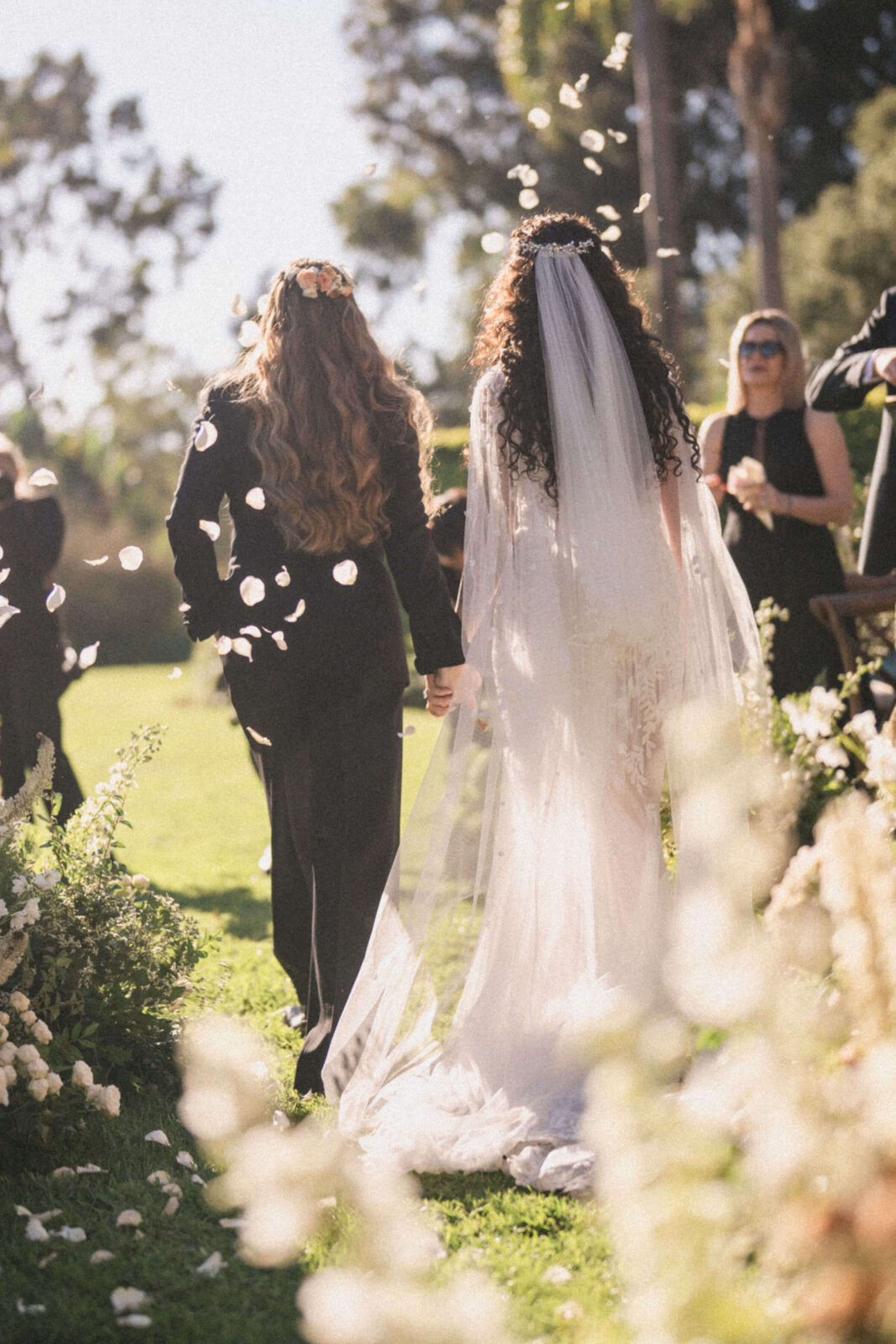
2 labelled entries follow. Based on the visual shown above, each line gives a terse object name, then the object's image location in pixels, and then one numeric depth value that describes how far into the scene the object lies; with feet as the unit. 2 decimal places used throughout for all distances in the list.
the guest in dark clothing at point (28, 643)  18.44
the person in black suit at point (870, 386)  14.80
